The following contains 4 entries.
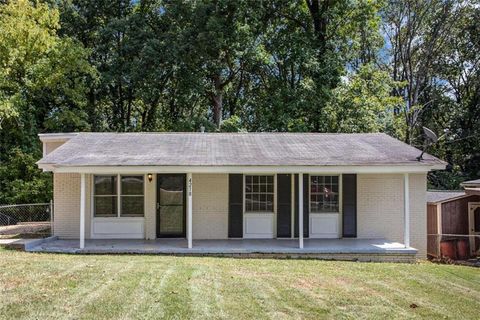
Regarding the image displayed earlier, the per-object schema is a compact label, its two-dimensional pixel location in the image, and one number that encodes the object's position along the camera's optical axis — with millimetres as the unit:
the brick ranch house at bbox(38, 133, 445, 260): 12234
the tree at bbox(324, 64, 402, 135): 20609
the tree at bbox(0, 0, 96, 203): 19547
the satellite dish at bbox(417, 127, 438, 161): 11305
